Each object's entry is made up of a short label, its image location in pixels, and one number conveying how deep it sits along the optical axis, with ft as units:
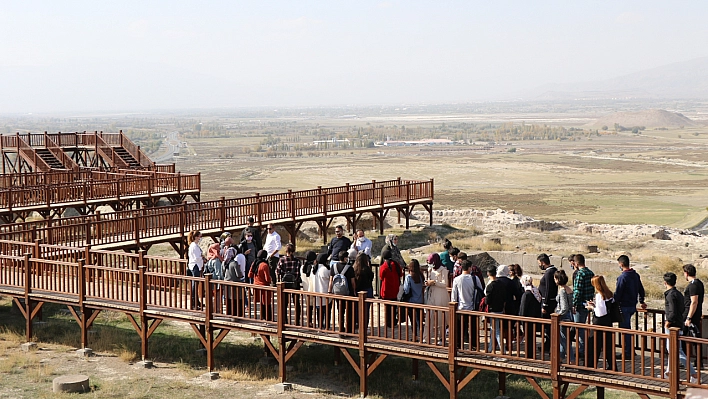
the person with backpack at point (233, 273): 52.65
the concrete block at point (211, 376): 53.21
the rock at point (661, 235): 125.84
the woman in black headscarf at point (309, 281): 50.57
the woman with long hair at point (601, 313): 43.04
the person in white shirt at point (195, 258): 57.26
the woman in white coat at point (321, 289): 50.16
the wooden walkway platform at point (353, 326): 42.52
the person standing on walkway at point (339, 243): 56.29
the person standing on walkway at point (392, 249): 51.64
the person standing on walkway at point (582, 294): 44.93
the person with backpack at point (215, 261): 54.85
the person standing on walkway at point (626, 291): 44.57
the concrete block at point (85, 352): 58.39
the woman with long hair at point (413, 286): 49.16
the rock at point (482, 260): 92.48
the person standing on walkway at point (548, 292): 46.32
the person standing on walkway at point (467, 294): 46.39
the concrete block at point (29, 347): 59.77
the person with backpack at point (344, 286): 49.42
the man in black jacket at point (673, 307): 42.57
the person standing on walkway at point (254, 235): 58.90
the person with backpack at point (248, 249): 58.13
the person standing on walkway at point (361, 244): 59.10
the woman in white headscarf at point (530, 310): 44.29
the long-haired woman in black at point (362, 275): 50.31
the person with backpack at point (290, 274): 50.80
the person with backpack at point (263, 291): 51.96
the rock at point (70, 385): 49.85
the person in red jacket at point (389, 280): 50.14
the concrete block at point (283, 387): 50.90
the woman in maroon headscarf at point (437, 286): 48.75
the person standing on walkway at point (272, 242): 63.31
